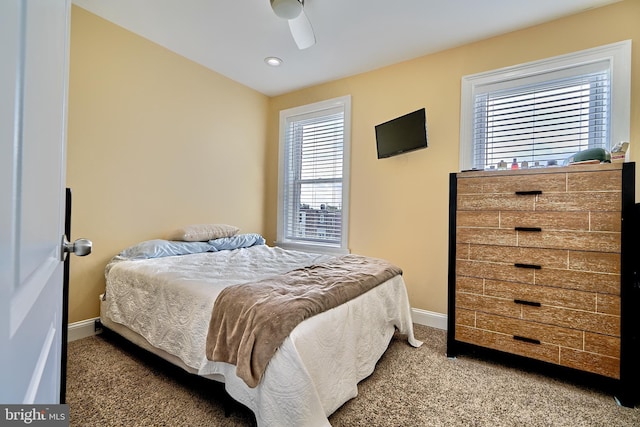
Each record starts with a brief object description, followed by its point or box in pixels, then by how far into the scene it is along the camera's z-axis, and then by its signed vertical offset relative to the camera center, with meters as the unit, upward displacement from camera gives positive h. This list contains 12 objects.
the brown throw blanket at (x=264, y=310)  1.27 -0.49
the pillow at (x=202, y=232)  2.85 -0.23
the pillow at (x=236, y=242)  3.01 -0.34
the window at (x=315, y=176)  3.49 +0.48
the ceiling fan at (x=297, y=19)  1.95 +1.39
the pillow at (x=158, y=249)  2.46 -0.35
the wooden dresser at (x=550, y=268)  1.70 -0.34
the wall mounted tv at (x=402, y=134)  2.77 +0.82
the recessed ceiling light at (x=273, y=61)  3.05 +1.64
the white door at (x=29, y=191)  0.34 +0.02
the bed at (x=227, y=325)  1.26 -0.67
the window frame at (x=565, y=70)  2.10 +1.19
